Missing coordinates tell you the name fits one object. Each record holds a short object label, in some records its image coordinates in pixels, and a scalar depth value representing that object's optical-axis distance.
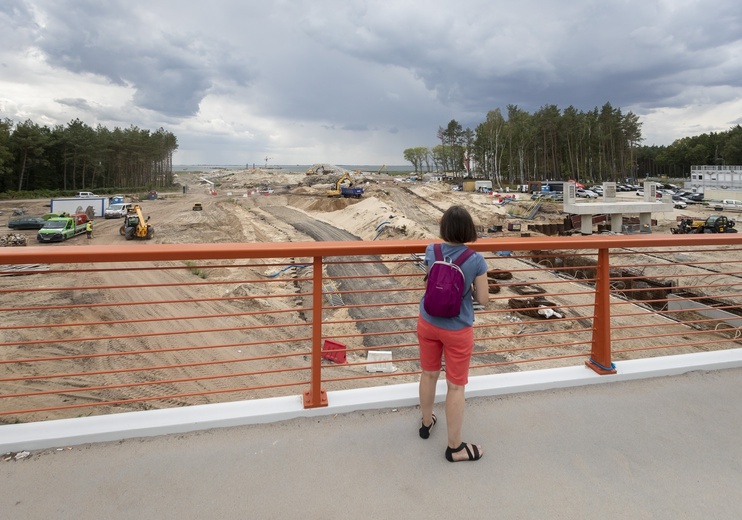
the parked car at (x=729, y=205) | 41.56
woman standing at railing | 2.12
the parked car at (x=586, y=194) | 50.34
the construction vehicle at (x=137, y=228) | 26.86
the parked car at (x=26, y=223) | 29.95
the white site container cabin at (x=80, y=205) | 37.94
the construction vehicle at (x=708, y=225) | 27.08
